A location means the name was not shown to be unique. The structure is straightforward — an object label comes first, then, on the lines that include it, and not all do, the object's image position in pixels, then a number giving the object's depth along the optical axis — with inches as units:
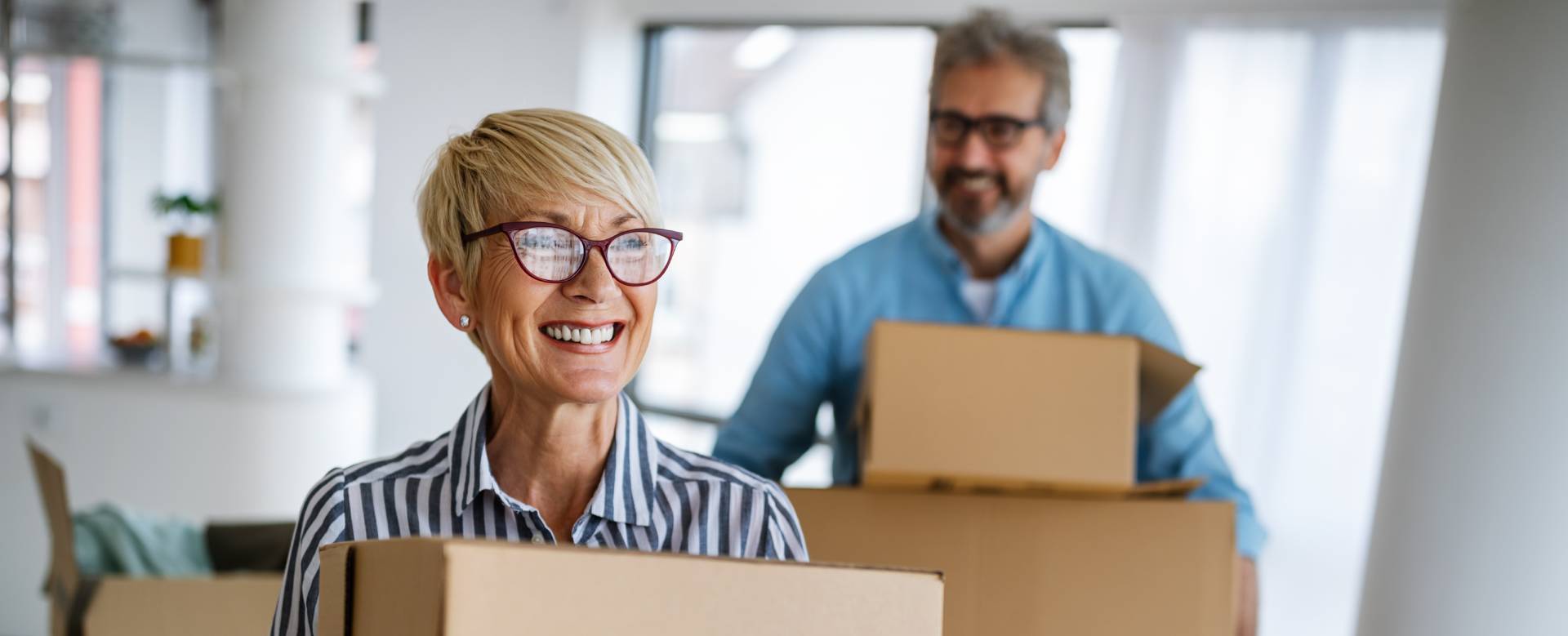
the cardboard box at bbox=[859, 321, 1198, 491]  47.4
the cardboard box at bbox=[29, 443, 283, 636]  53.9
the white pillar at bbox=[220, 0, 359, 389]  126.8
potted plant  140.2
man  63.2
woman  37.1
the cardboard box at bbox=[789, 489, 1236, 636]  45.5
